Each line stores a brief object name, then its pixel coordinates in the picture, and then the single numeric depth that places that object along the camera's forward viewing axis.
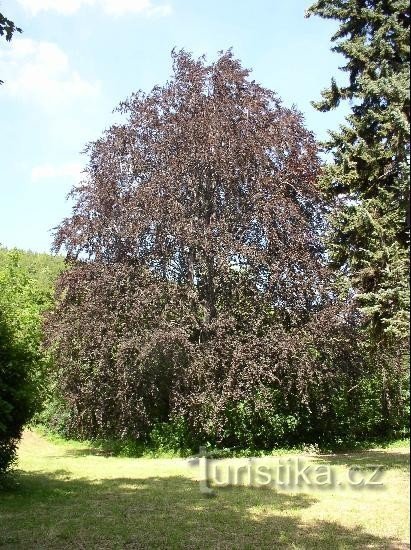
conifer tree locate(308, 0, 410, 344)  8.32
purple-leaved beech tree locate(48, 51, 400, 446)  13.56
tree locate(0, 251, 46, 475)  8.89
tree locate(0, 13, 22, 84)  5.89
